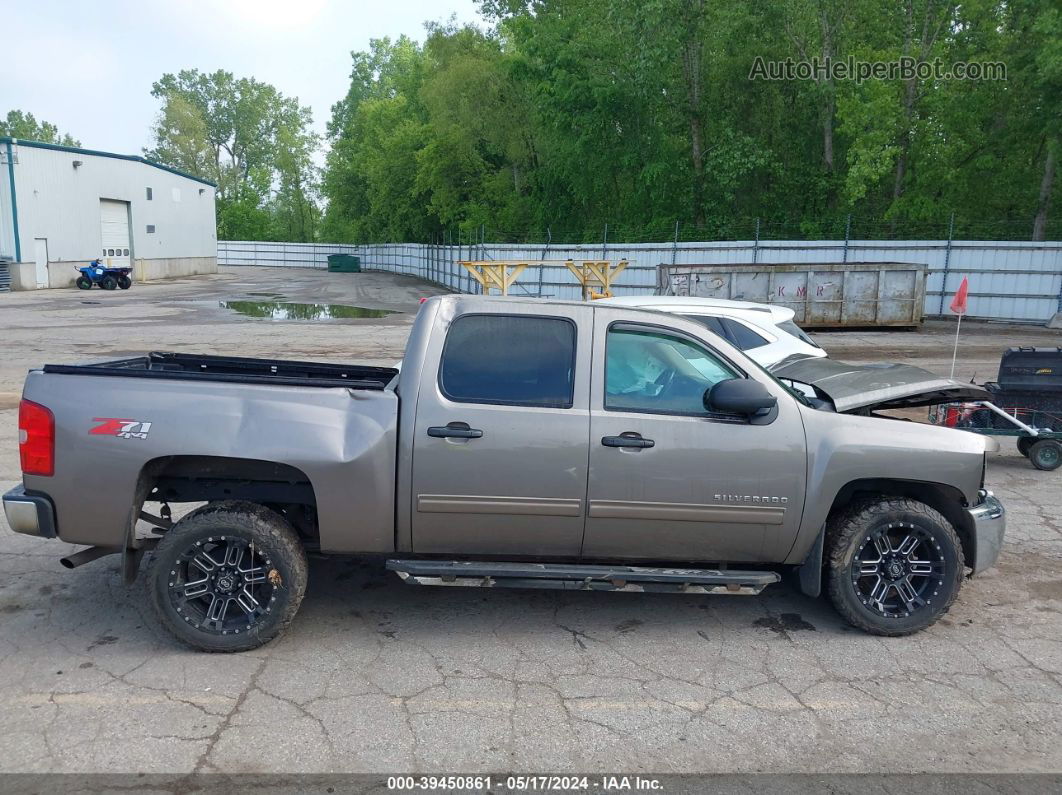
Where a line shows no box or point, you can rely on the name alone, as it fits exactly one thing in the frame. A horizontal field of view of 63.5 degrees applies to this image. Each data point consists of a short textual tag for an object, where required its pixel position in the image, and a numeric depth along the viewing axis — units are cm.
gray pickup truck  431
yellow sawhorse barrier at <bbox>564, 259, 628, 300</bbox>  2119
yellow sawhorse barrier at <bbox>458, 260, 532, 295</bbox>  1984
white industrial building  3634
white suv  860
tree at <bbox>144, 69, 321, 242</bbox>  8812
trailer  841
